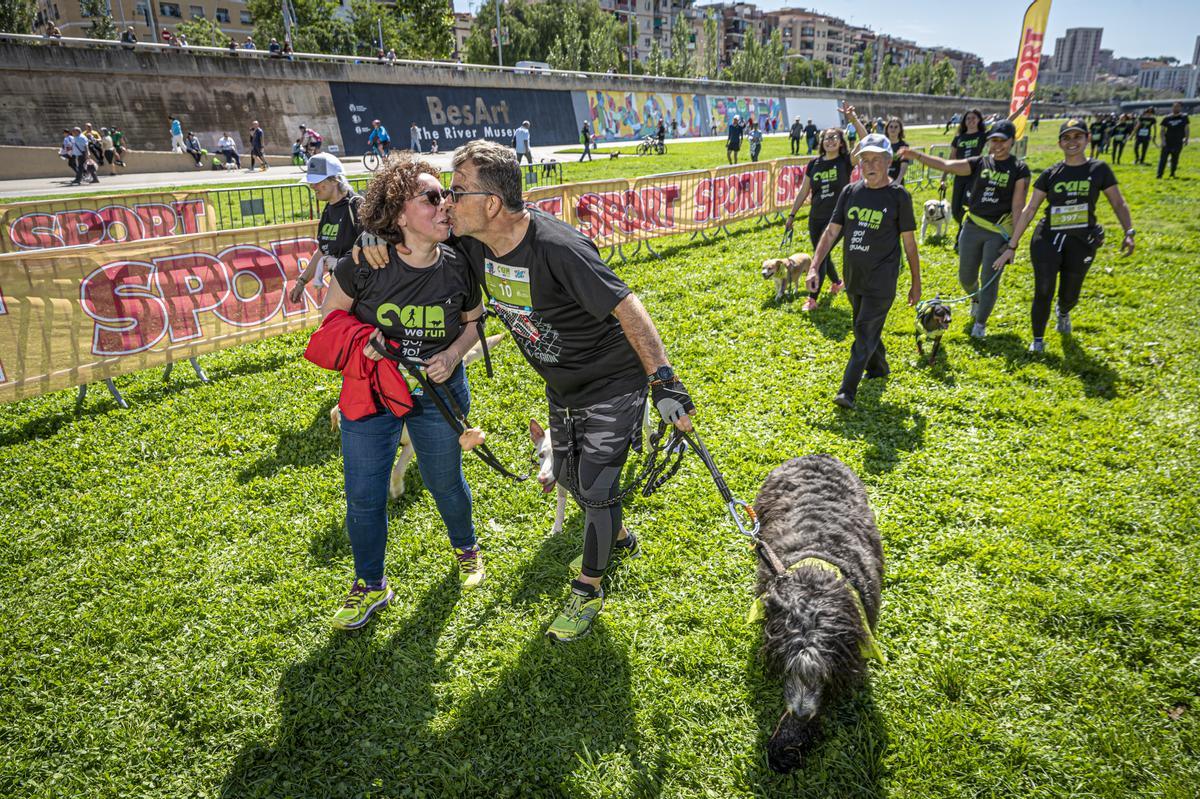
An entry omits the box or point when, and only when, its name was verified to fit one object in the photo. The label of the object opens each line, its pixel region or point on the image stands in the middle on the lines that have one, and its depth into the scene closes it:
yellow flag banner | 12.27
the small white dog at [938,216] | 12.43
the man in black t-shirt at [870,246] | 5.84
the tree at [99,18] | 60.50
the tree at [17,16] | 46.94
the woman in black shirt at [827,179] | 8.98
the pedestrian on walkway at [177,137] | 29.27
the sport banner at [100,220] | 10.33
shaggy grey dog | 2.72
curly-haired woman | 3.28
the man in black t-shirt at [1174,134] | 19.20
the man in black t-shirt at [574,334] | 3.03
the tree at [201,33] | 61.47
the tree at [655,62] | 79.81
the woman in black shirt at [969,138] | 10.21
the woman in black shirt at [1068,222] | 6.89
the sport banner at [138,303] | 6.32
